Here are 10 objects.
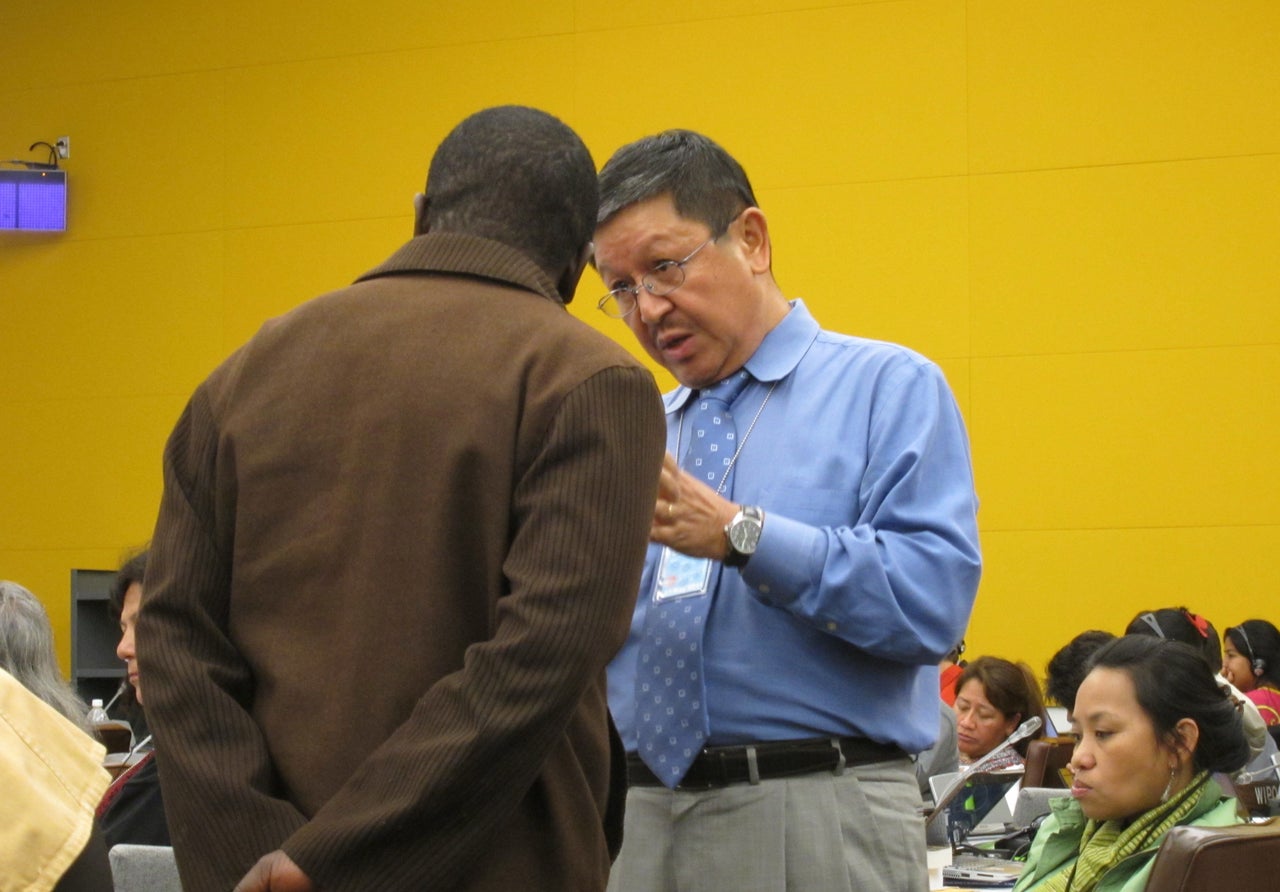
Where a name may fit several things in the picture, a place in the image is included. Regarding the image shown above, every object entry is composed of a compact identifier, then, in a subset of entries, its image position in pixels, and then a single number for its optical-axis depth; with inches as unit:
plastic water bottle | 450.5
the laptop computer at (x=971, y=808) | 231.6
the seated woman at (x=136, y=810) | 219.0
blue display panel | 653.3
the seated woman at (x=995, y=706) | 382.0
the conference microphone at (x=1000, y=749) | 231.5
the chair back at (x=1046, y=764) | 314.3
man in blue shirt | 124.6
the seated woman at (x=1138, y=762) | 188.2
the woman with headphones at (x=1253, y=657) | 477.7
